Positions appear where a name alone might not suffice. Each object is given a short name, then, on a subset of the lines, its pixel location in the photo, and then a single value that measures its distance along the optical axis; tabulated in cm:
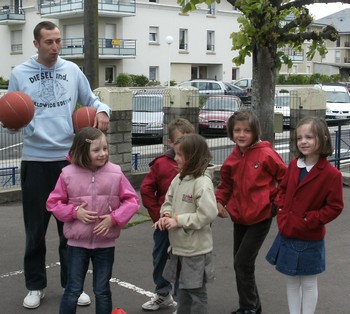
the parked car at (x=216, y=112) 1417
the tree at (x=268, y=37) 758
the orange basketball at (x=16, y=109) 443
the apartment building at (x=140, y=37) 4433
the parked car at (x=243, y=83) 3941
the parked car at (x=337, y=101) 2427
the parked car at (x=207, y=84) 3191
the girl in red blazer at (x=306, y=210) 402
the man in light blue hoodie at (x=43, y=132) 471
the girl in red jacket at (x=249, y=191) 450
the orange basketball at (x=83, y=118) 475
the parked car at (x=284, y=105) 1133
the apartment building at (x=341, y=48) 8683
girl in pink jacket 404
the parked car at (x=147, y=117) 1239
